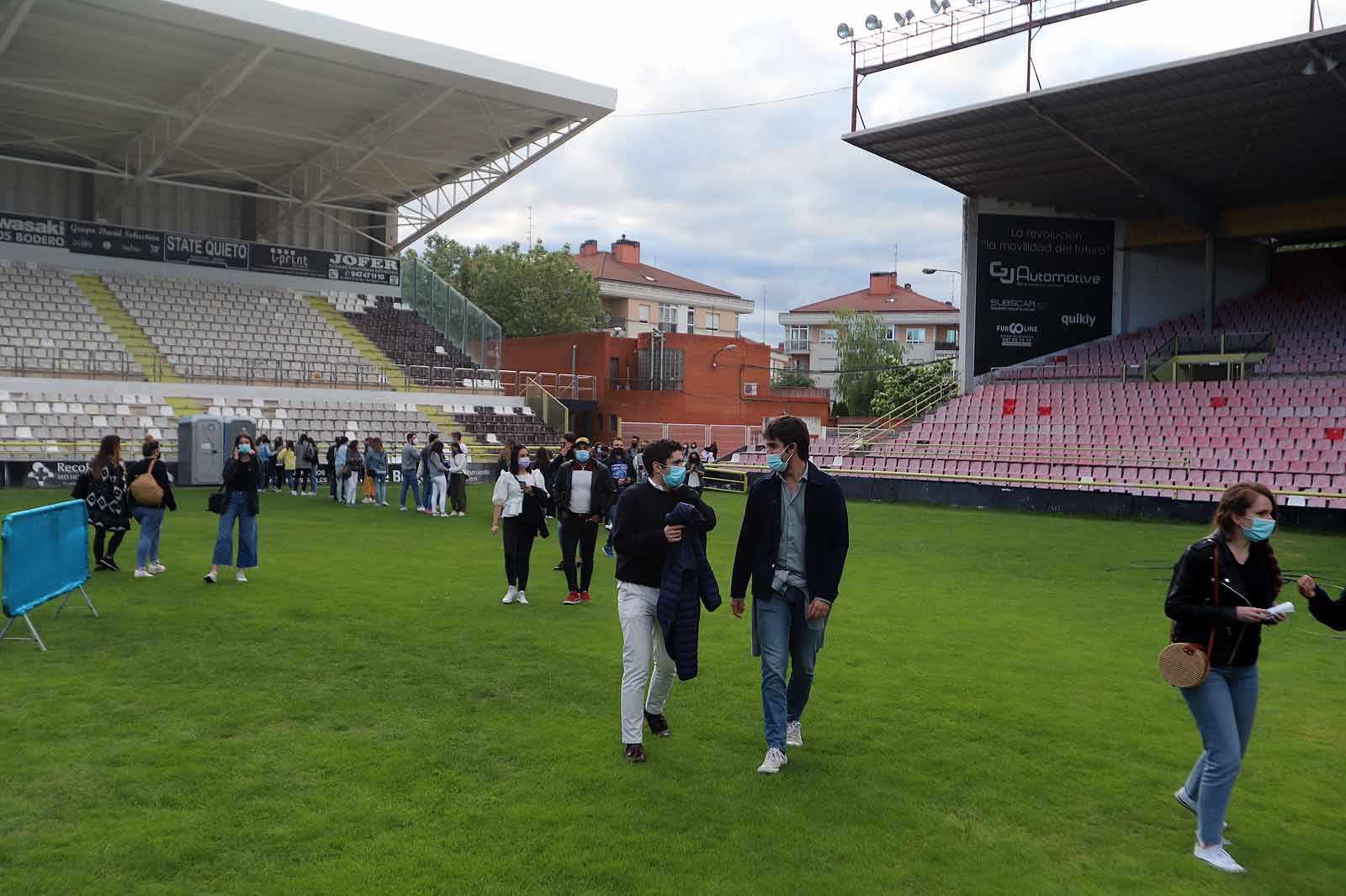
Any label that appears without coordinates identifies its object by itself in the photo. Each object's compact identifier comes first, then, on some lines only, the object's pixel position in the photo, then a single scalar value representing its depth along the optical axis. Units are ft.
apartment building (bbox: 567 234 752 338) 246.88
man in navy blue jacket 18.71
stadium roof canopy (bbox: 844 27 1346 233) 79.71
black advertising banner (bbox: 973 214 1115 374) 115.34
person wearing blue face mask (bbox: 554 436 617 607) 37.01
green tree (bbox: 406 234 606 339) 194.18
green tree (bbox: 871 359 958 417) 158.40
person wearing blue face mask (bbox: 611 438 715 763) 19.47
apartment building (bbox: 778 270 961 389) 265.54
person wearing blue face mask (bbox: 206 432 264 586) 37.01
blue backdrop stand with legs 25.72
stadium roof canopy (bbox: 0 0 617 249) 83.41
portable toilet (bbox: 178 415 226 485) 91.61
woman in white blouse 35.96
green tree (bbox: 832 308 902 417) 189.67
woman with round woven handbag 15.25
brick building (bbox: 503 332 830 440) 138.92
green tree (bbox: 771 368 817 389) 224.94
